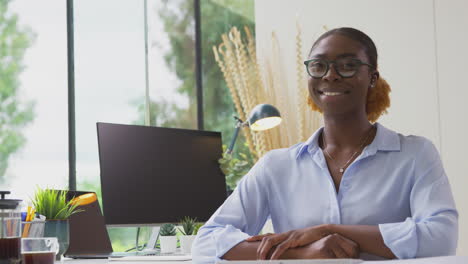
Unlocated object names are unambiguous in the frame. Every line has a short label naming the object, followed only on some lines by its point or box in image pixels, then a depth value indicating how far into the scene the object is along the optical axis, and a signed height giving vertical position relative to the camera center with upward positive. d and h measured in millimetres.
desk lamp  3137 +134
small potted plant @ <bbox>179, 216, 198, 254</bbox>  2533 -322
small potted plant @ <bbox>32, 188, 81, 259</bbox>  2027 -185
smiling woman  1592 -118
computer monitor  2463 -94
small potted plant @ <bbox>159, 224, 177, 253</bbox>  2605 -354
